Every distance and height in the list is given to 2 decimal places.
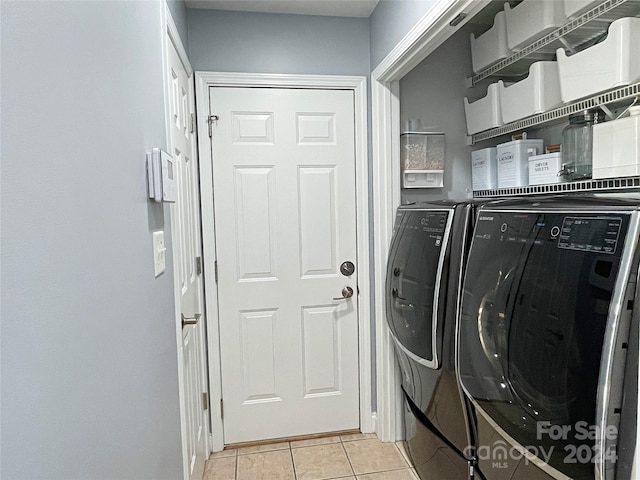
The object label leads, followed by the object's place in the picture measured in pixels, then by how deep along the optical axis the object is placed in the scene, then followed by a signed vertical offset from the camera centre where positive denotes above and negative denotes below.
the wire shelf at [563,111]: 1.41 +0.42
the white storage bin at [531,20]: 1.69 +0.83
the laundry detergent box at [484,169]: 2.27 +0.24
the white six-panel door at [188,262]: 1.69 -0.19
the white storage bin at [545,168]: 1.82 +0.20
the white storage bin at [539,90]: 1.78 +0.54
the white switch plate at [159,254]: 1.26 -0.11
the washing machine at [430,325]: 1.65 -0.50
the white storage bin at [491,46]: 2.02 +0.87
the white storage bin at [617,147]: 1.35 +0.22
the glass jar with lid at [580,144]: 1.71 +0.29
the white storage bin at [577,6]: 1.52 +0.77
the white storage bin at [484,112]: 2.12 +0.55
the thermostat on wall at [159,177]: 1.20 +0.13
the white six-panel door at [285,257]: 2.34 -0.23
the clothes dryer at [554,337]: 0.89 -0.33
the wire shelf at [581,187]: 1.46 +0.10
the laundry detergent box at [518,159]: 2.05 +0.27
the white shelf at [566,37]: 1.51 +0.74
